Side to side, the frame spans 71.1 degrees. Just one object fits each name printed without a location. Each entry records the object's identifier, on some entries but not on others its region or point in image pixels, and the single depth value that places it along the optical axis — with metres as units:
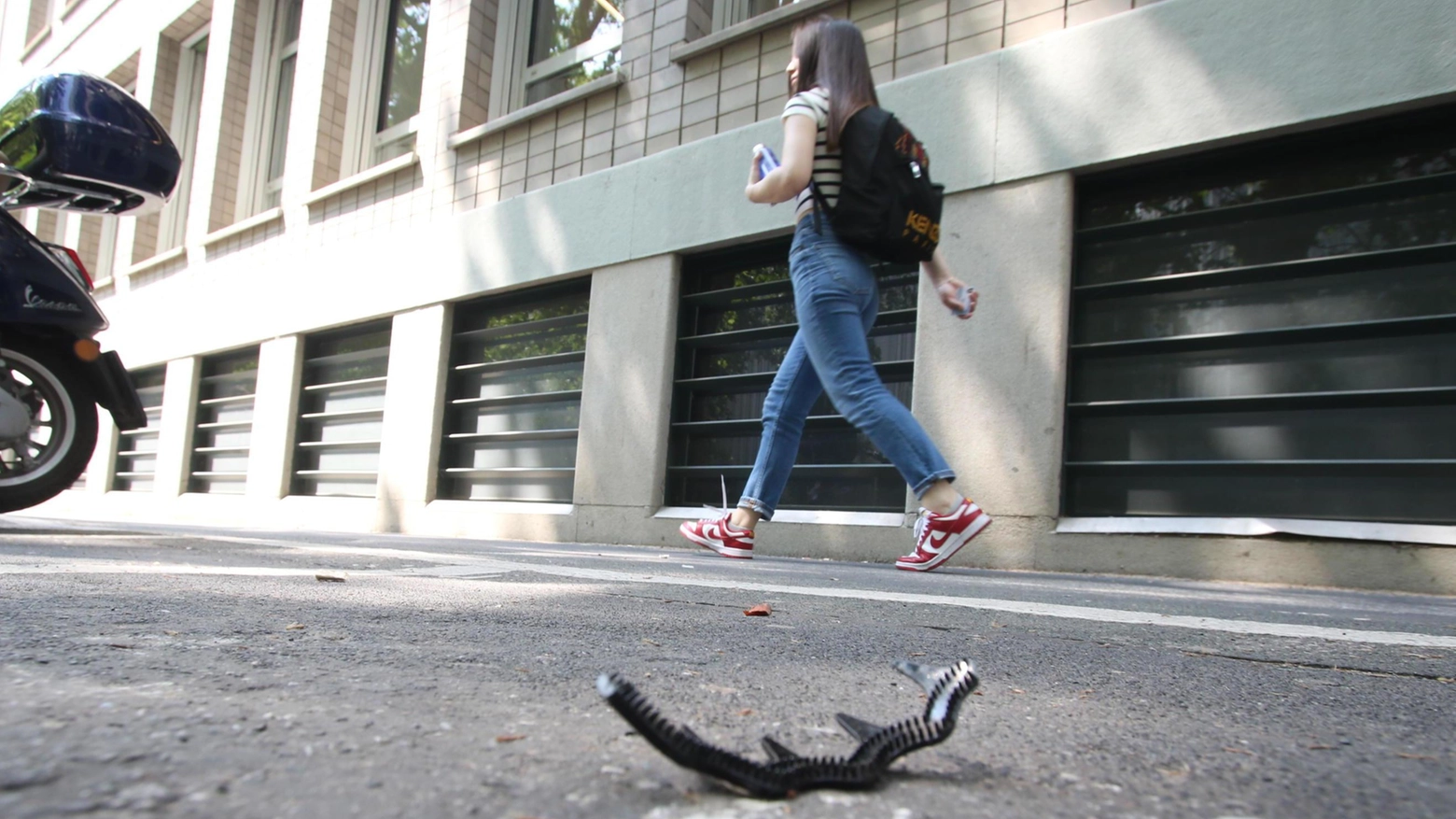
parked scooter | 3.99
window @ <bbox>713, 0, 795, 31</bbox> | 7.36
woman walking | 3.39
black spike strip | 0.70
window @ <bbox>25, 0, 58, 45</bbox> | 19.52
